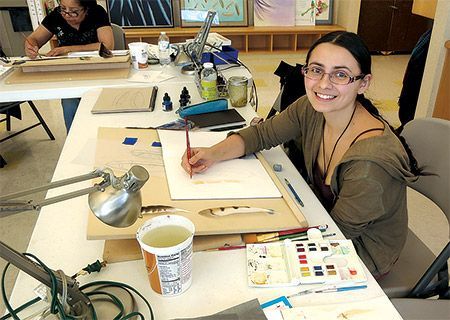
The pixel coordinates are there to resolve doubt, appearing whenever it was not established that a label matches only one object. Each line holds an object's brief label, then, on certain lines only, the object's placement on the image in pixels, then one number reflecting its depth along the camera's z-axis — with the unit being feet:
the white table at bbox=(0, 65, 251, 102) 5.99
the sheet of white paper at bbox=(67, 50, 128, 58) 7.19
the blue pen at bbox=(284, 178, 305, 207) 3.48
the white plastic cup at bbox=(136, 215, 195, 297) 2.36
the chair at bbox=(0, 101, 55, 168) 8.28
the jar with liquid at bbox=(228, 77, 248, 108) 5.48
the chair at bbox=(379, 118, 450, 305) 3.65
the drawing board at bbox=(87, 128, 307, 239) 2.91
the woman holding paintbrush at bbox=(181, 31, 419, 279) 3.36
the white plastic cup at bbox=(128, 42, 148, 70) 7.06
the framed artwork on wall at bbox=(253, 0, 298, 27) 16.30
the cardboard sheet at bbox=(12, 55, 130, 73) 6.55
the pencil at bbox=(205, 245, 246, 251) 2.94
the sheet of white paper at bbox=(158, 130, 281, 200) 3.40
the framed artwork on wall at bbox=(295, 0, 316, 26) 16.55
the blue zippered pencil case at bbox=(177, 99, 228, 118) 5.19
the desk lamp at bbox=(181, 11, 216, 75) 6.31
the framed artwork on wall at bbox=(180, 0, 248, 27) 15.96
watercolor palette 2.60
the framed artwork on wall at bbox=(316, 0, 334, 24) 16.72
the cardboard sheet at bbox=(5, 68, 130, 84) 6.37
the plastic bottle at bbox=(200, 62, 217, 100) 5.63
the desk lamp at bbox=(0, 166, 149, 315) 1.97
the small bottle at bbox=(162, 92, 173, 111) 5.42
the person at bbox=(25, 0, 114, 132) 8.46
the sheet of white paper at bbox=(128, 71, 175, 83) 6.56
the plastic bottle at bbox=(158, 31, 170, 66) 7.52
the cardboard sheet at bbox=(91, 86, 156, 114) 5.34
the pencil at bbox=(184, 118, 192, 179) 3.74
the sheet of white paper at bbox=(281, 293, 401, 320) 2.37
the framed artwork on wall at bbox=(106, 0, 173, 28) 15.61
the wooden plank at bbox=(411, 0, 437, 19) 9.80
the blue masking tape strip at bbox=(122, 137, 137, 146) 4.25
